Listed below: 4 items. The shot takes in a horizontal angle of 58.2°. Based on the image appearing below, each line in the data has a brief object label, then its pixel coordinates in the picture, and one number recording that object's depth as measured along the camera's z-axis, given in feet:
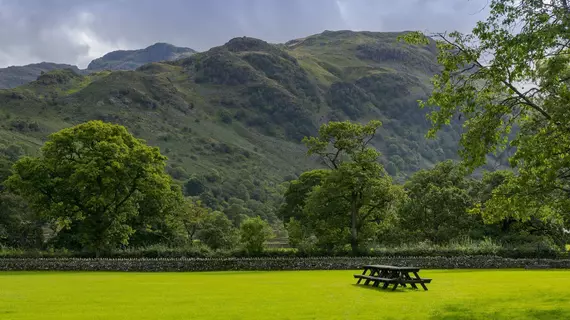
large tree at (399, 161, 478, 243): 199.94
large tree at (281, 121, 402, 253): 172.65
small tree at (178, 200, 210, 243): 258.74
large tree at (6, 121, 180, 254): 168.45
